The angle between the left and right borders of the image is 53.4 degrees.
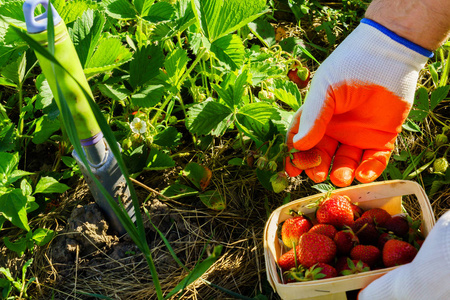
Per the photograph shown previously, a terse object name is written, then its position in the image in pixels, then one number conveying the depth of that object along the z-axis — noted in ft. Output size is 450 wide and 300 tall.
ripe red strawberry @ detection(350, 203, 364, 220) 4.47
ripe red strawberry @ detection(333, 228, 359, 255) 4.09
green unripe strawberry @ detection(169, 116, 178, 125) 5.44
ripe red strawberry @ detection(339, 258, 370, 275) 3.76
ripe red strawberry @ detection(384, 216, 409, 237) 4.14
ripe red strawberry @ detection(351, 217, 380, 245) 4.16
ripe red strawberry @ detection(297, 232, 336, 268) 3.90
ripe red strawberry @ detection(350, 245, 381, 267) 3.92
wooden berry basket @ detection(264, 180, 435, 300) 3.57
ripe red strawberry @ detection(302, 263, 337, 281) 3.72
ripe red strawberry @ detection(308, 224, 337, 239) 4.15
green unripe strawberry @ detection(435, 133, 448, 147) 5.52
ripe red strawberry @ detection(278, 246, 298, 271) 4.03
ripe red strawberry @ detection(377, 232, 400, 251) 4.02
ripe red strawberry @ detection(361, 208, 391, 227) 4.29
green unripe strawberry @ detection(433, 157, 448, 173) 5.21
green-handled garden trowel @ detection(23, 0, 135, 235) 3.22
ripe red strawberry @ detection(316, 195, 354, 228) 4.22
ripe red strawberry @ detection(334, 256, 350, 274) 3.97
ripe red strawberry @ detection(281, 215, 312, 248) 4.25
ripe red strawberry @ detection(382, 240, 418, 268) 3.75
